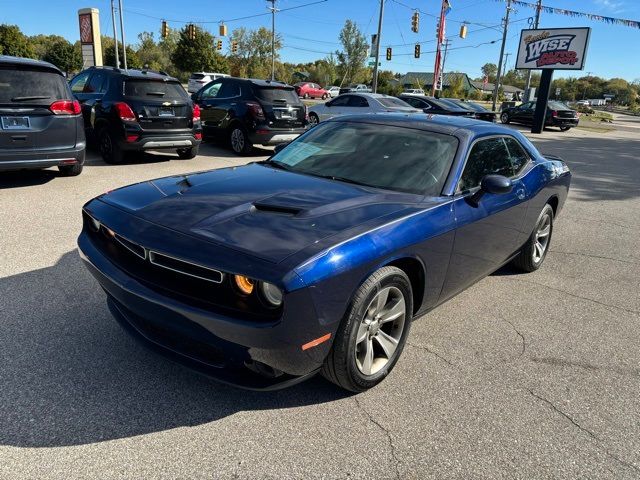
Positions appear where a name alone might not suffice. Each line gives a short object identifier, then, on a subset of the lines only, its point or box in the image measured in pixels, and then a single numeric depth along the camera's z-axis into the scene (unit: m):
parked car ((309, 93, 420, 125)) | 14.27
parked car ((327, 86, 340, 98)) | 53.85
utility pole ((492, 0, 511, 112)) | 39.91
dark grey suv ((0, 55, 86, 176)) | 6.31
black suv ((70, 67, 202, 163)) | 8.59
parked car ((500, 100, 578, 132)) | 25.58
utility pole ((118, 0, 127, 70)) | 38.31
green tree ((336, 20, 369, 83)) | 76.06
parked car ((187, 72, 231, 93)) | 38.72
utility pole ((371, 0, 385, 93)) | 33.03
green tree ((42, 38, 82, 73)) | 63.56
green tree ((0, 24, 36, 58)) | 56.47
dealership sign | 23.69
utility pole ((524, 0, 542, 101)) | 36.69
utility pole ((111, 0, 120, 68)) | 40.46
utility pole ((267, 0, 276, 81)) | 53.59
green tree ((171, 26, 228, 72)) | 61.02
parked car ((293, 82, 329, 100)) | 49.78
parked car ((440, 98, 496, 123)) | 19.19
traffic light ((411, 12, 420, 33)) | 35.59
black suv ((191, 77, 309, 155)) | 10.59
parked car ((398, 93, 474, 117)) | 17.86
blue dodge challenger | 2.27
